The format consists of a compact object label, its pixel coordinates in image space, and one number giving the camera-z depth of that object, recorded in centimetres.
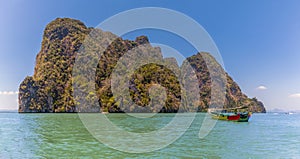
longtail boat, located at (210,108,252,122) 3550
